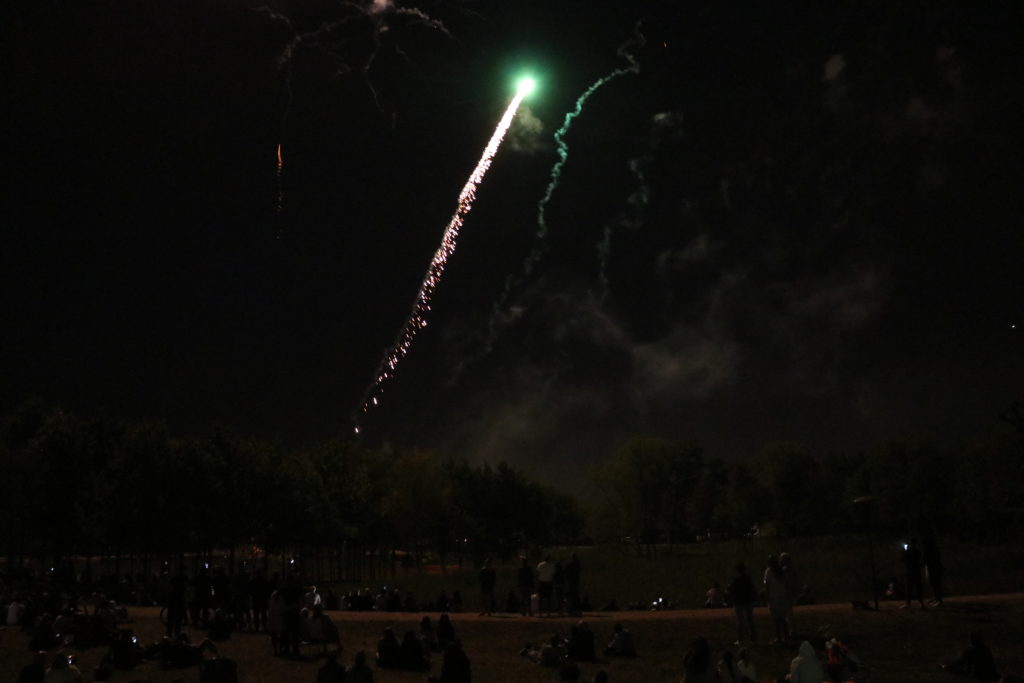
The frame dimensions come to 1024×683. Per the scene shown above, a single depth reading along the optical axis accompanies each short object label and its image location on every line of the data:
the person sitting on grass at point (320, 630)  21.14
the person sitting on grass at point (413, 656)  19.30
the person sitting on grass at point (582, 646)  19.89
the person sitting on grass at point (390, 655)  19.30
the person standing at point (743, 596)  20.45
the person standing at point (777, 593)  20.02
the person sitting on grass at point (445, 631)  21.66
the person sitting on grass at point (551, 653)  19.45
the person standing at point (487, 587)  28.55
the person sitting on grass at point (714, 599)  30.55
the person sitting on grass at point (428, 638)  20.61
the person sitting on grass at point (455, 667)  15.39
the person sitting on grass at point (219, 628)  21.94
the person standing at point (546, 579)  27.94
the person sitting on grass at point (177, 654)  19.09
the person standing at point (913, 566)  24.28
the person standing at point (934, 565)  24.08
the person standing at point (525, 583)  27.32
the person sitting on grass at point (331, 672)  15.32
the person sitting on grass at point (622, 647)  20.56
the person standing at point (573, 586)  28.16
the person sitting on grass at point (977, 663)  16.72
